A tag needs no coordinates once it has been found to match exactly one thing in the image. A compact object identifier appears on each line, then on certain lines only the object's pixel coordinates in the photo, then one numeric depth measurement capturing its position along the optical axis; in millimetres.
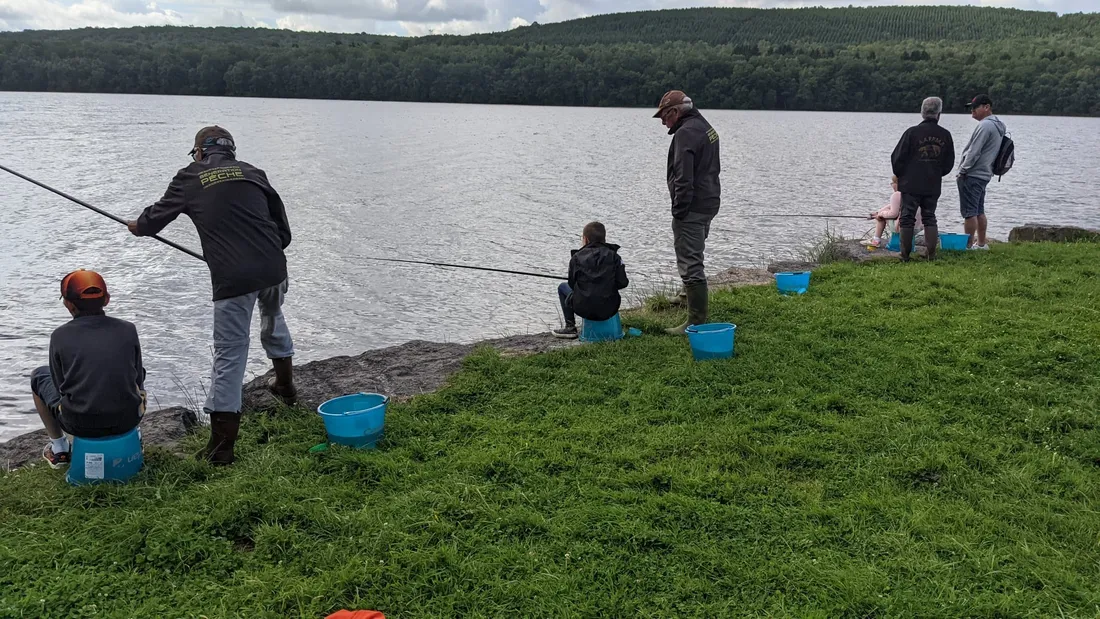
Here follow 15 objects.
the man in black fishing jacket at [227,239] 4855
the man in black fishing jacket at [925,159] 9938
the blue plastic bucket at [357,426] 5082
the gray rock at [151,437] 5441
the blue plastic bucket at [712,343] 6641
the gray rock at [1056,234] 12547
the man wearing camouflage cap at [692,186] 7176
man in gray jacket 10727
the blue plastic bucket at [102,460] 4551
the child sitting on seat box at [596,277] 7258
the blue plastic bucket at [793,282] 9203
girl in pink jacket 11656
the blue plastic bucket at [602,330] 7570
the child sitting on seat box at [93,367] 4422
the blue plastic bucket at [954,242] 11211
